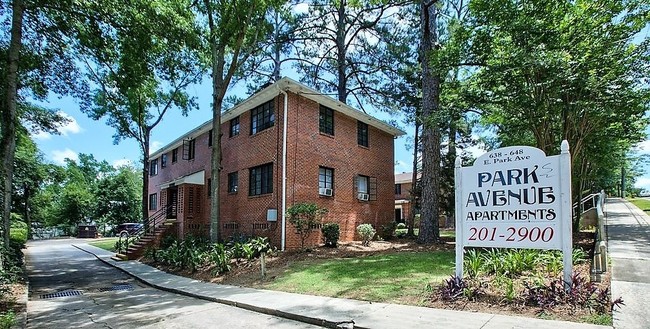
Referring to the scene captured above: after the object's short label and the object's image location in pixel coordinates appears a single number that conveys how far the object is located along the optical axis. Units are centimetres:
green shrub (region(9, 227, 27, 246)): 1744
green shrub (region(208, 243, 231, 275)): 1148
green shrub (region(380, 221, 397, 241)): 1844
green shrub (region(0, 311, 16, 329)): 542
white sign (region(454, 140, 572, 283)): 573
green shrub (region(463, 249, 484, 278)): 692
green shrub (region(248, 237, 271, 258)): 1279
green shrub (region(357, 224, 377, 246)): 1559
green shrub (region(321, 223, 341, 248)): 1478
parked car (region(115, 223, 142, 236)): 3529
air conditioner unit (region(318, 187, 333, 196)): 1593
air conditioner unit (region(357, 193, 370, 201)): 1792
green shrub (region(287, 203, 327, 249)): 1346
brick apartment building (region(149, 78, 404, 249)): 1472
